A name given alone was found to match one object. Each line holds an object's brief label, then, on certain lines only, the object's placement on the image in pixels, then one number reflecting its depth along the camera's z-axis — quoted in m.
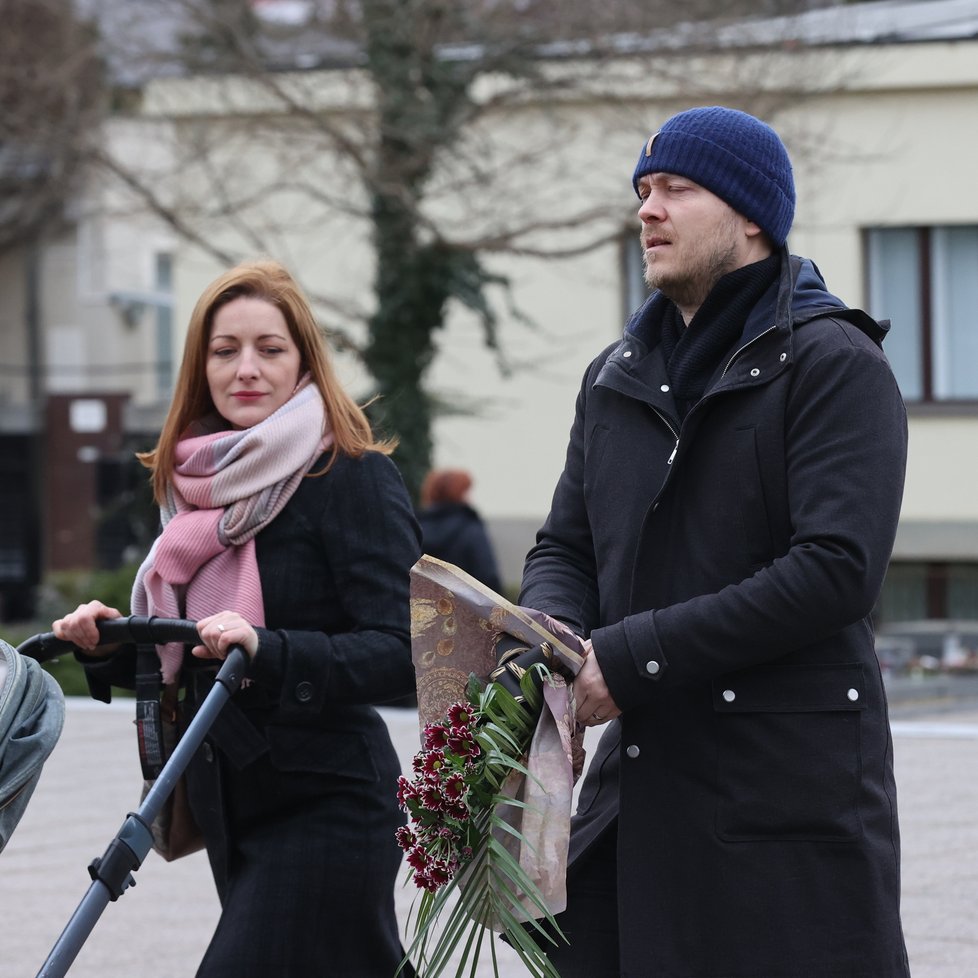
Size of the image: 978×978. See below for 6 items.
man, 5.70
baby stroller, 6.32
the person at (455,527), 23.22
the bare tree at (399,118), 26.99
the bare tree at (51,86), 28.71
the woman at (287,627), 7.38
